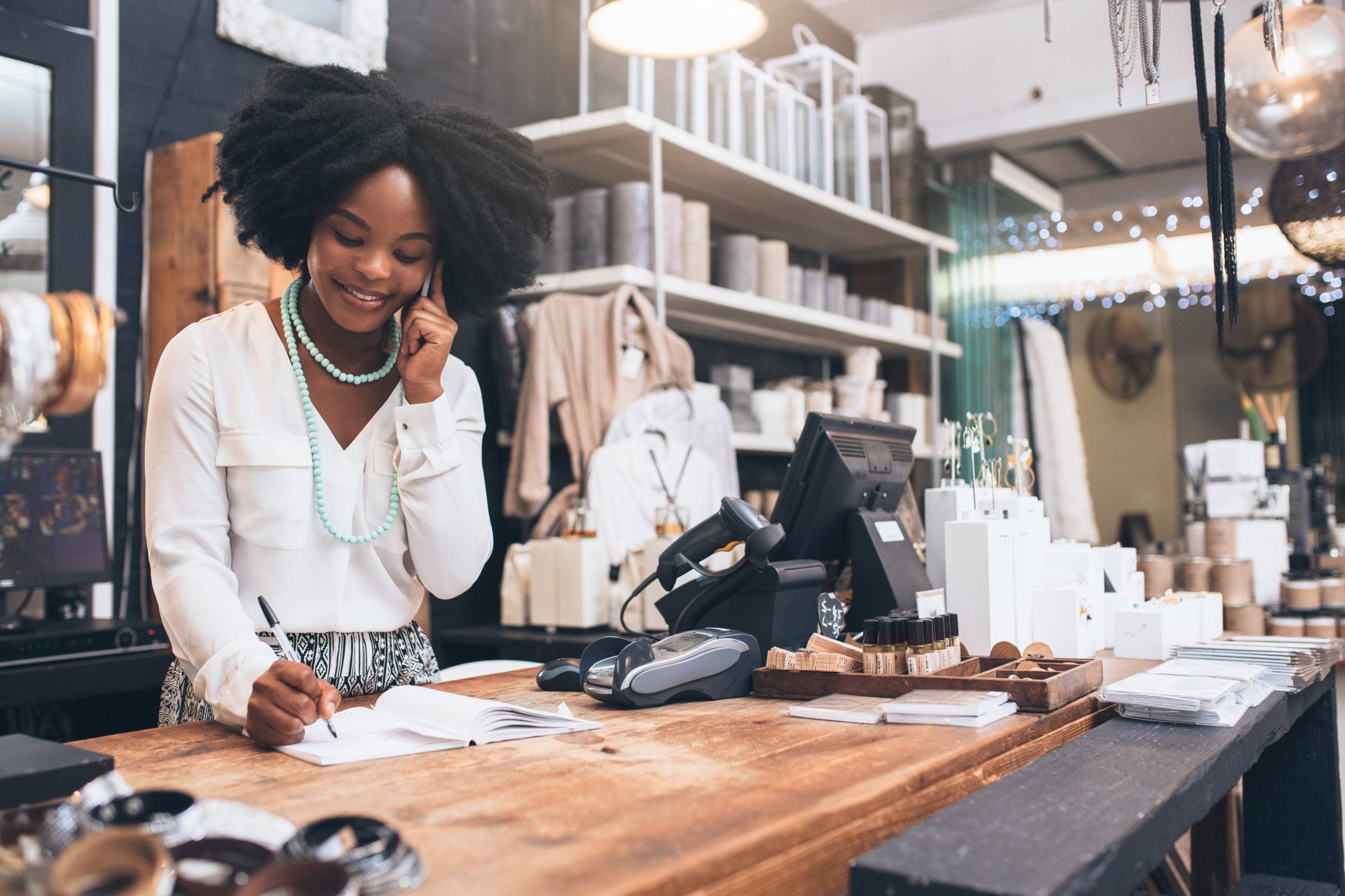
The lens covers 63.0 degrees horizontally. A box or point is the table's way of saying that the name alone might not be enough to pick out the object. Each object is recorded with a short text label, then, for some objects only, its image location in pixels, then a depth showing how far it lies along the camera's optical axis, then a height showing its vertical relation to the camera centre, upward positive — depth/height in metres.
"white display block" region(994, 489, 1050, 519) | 1.91 -0.01
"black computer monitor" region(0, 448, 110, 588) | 2.26 -0.01
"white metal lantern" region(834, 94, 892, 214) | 4.66 +1.51
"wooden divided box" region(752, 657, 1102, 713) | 1.33 -0.23
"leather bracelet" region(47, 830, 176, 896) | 0.63 -0.20
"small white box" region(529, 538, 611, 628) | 2.78 -0.19
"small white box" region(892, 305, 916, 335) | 4.91 +0.83
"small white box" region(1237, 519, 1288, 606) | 2.86 -0.14
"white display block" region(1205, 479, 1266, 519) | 3.04 +0.00
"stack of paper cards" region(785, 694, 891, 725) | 1.29 -0.25
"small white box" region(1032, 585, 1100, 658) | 1.80 -0.20
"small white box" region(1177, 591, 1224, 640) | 2.09 -0.22
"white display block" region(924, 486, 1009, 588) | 1.91 -0.01
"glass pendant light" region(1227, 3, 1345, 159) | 2.78 +1.06
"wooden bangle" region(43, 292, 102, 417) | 0.74 +0.11
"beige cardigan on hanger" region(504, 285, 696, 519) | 3.09 +0.37
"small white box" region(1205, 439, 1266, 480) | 3.09 +0.11
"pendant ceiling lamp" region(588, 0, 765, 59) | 2.91 +1.31
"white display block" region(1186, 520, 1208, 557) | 3.14 -0.12
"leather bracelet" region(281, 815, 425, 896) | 0.68 -0.21
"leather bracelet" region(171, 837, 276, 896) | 0.67 -0.22
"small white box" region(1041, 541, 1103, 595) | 1.95 -0.12
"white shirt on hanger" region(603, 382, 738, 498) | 3.20 +0.26
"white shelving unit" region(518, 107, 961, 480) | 3.32 +1.14
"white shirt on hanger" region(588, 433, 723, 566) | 3.06 +0.06
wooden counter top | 0.76 -0.24
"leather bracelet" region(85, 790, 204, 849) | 0.73 -0.20
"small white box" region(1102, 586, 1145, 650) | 2.03 -0.20
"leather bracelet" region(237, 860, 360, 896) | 0.64 -0.22
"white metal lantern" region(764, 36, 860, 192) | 4.46 +1.82
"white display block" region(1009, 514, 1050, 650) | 1.79 -0.11
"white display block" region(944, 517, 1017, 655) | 1.72 -0.13
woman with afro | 1.46 +0.16
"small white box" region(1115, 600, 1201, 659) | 1.86 -0.23
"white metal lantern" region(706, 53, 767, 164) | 3.88 +1.43
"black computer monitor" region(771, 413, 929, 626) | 1.81 -0.03
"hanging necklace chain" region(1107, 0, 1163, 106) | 1.60 +0.68
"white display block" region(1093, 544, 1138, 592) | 2.14 -0.13
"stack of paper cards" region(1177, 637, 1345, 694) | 1.62 -0.25
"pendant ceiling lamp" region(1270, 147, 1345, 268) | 3.28 +0.89
